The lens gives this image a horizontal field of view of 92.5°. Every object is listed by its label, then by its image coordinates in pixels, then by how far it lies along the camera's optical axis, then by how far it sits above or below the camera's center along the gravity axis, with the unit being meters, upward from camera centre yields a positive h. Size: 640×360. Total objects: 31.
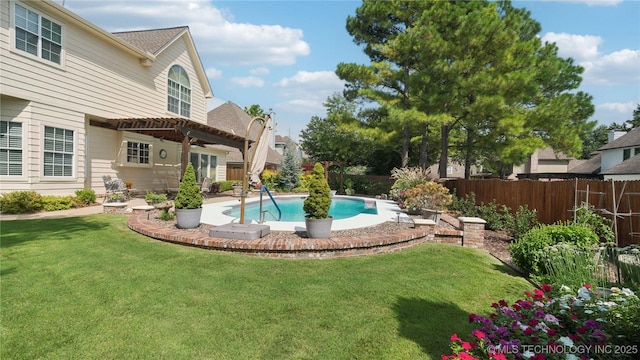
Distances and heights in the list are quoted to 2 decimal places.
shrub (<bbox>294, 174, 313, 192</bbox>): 22.12 -0.55
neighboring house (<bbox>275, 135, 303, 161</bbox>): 41.19 +4.37
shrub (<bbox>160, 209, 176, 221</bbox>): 8.36 -1.15
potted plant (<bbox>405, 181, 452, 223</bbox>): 9.27 -0.58
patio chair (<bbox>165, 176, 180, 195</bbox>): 16.83 -0.48
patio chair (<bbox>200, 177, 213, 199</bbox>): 16.92 -0.66
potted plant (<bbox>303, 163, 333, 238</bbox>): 6.34 -0.66
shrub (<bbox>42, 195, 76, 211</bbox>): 9.73 -1.06
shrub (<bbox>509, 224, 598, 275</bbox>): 5.13 -1.02
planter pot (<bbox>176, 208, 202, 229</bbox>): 7.13 -1.04
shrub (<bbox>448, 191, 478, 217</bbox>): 10.82 -0.94
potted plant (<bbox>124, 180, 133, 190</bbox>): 13.39 -0.56
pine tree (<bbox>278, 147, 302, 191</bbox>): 22.73 +0.24
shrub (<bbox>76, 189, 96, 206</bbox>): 10.96 -0.94
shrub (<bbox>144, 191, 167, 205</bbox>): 11.22 -0.96
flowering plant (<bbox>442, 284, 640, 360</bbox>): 2.22 -1.18
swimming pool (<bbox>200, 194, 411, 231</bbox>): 8.00 -1.24
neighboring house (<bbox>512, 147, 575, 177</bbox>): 39.95 +2.54
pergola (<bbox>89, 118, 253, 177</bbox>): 12.11 +1.91
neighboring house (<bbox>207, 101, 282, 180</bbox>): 26.48 +4.62
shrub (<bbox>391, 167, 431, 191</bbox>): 13.41 +0.07
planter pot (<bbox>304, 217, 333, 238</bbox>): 6.34 -1.04
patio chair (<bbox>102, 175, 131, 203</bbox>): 12.13 -0.57
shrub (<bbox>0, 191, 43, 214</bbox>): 8.90 -0.97
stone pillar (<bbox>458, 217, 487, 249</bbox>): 7.11 -1.20
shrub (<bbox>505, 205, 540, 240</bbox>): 8.02 -1.08
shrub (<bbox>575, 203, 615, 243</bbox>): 6.91 -0.85
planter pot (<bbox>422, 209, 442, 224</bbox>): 8.98 -1.02
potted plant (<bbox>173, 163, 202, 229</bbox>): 7.13 -0.69
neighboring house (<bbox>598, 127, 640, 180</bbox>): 21.44 +2.57
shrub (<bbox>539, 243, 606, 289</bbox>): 4.07 -1.19
